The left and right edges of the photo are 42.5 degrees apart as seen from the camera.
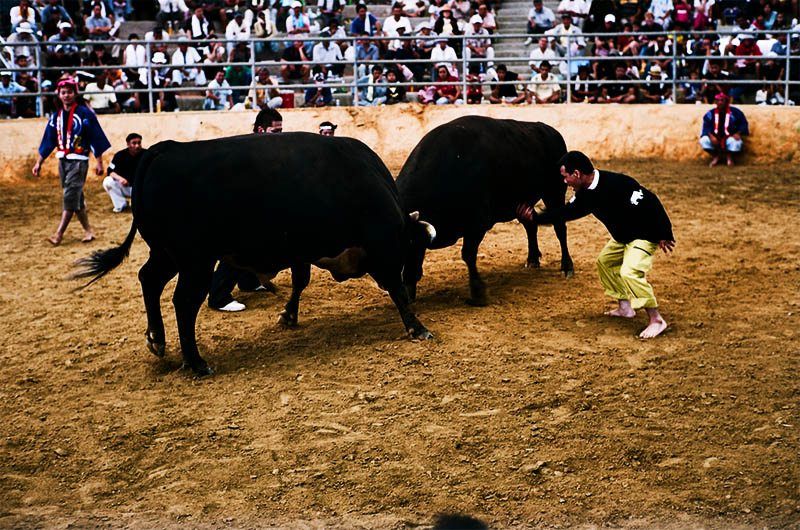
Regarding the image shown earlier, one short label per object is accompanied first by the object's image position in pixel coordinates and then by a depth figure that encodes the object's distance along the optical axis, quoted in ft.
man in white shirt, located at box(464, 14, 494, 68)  57.62
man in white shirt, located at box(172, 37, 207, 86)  56.54
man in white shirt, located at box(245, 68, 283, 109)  52.85
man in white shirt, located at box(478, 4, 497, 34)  61.33
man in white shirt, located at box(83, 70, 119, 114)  54.34
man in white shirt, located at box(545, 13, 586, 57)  57.82
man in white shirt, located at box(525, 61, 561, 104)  54.49
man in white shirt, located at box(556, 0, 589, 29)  61.55
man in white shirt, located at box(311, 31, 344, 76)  57.52
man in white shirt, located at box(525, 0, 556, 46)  61.21
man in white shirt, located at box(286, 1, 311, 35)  60.29
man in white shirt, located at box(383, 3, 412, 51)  59.88
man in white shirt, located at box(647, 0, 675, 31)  59.36
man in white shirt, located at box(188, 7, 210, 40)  59.77
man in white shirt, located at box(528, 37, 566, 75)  56.24
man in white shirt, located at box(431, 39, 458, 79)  57.36
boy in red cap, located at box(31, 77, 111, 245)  35.94
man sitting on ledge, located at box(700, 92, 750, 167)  48.08
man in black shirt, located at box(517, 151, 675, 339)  24.22
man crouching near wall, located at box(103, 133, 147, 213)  38.93
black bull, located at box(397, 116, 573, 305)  27.45
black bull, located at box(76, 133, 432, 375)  22.85
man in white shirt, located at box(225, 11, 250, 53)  59.57
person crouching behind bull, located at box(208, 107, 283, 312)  28.12
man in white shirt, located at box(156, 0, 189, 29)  64.18
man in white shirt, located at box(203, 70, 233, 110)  54.19
